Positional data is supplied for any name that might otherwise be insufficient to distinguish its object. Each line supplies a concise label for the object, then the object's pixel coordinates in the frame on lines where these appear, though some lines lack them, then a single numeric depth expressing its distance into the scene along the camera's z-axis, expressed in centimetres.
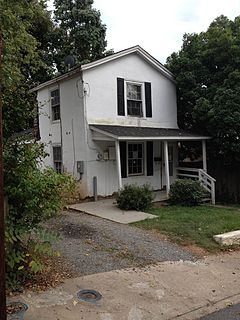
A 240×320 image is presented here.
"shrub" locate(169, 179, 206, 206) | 974
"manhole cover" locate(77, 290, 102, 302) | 372
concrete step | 613
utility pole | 221
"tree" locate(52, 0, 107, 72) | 1975
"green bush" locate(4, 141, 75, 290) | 374
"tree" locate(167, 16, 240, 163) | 1097
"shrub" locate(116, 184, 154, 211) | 882
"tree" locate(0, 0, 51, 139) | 414
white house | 1064
